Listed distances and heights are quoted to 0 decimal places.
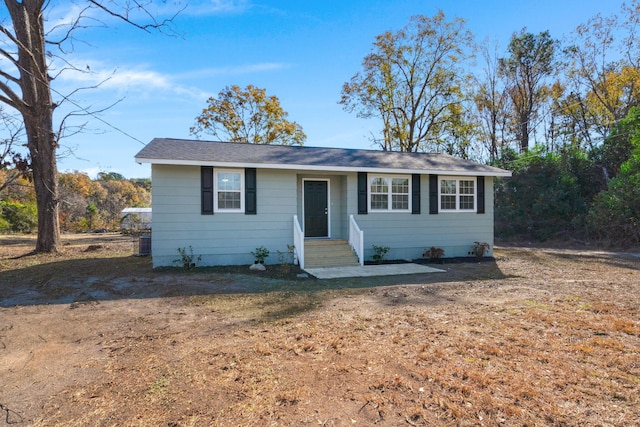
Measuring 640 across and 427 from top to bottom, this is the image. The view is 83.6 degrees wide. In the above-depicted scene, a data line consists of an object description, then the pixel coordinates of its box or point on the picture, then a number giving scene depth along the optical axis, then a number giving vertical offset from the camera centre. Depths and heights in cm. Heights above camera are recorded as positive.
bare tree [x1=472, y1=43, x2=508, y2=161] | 2480 +780
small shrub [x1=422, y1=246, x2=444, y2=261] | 1079 -125
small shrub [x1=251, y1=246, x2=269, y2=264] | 944 -108
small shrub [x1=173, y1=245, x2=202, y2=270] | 889 -116
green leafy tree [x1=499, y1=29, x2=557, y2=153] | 2267 +905
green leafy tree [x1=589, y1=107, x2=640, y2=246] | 1371 +27
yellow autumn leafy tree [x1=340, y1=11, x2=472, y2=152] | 2228 +851
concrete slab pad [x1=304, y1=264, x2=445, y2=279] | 831 -144
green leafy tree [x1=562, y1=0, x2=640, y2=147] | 1897 +803
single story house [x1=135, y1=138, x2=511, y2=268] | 900 +31
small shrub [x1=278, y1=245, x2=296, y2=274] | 972 -119
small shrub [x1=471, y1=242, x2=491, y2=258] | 1116 -116
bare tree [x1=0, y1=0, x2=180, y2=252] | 1012 +323
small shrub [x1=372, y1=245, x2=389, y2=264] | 1030 -118
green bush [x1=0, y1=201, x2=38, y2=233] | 2095 -10
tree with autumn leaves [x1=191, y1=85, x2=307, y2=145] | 2338 +639
